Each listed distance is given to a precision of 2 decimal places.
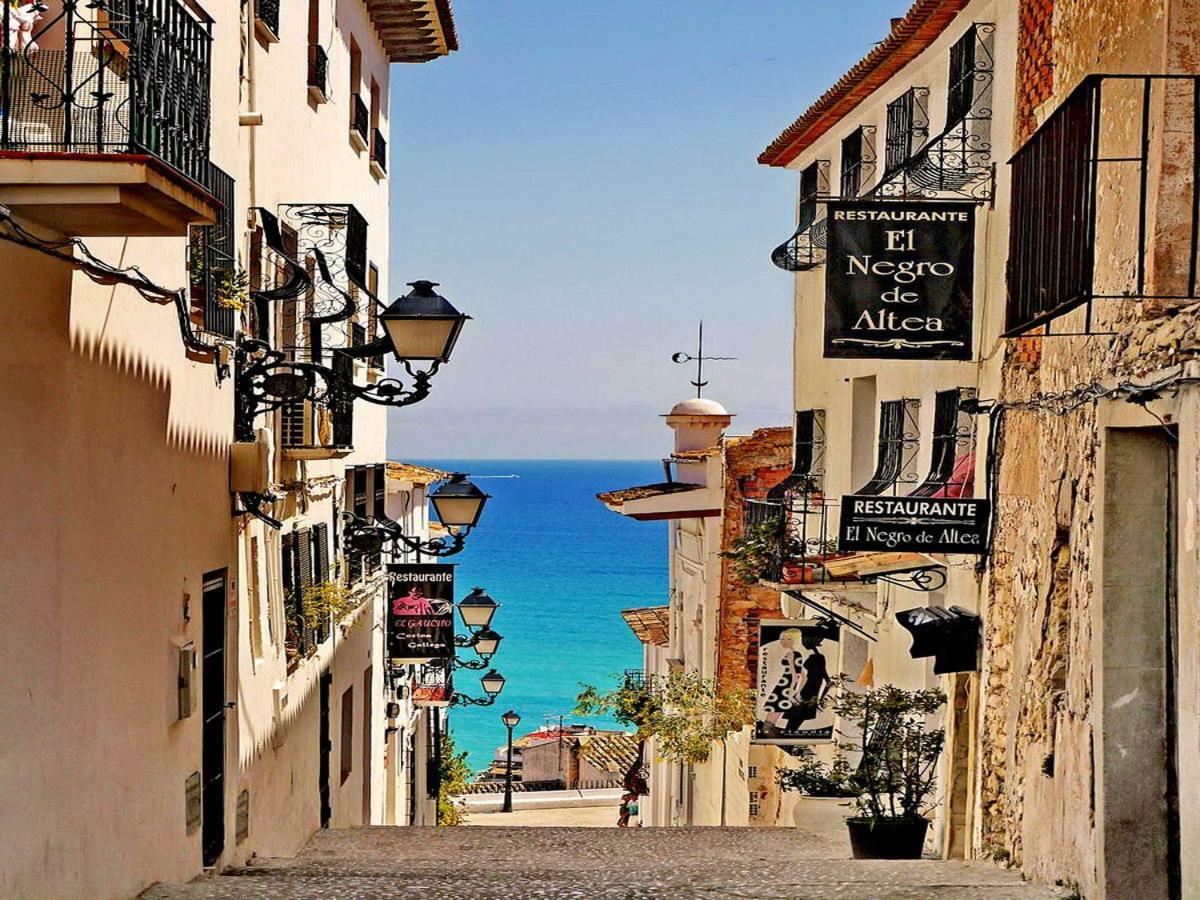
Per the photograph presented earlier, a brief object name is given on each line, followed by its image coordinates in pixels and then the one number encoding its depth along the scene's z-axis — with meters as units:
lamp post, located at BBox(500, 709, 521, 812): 41.81
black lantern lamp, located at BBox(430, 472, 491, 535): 17.22
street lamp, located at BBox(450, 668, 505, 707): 28.31
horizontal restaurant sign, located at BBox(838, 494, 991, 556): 12.62
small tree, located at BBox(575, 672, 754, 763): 21.30
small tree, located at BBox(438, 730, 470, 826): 31.20
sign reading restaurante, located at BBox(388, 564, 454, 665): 20.41
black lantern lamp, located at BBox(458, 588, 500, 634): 23.08
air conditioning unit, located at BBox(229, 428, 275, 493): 12.55
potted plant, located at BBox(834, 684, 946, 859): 13.29
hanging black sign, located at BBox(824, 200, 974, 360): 12.20
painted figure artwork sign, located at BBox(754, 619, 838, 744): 18.31
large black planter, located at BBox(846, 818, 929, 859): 13.28
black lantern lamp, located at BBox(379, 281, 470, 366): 10.48
